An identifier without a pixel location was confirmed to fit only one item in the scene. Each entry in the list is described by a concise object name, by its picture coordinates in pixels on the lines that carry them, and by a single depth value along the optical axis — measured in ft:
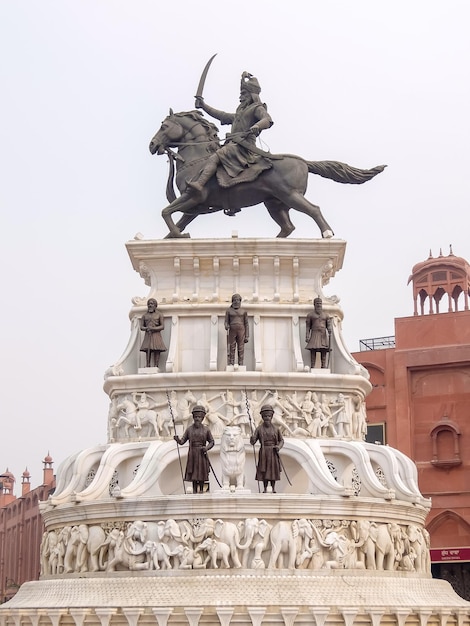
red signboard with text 131.13
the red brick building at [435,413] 133.59
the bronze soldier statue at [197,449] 74.02
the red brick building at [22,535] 185.98
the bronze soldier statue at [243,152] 89.04
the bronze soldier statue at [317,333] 82.33
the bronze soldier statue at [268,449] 74.28
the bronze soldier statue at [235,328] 81.66
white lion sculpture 75.00
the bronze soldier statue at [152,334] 83.25
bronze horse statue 89.15
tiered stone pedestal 70.44
